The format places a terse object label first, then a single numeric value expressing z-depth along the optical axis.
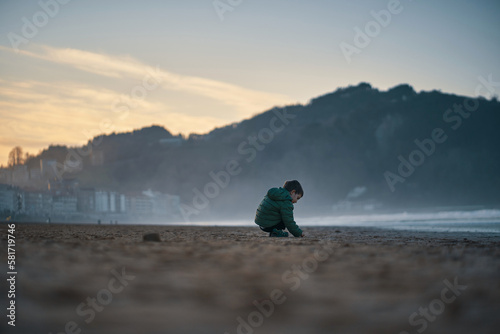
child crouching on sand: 9.40
